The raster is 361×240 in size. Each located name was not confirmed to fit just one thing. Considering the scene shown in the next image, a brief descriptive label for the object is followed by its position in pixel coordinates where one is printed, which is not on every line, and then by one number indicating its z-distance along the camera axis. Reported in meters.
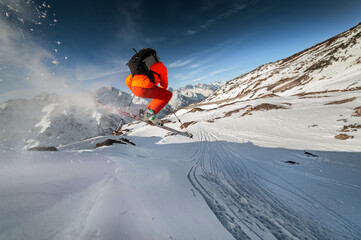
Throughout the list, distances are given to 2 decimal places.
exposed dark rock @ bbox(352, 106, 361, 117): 8.86
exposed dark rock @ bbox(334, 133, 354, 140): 7.02
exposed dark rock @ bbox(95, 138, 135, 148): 9.92
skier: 4.61
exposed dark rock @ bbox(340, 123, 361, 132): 7.64
